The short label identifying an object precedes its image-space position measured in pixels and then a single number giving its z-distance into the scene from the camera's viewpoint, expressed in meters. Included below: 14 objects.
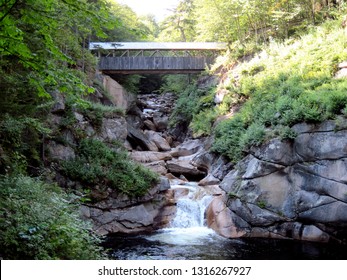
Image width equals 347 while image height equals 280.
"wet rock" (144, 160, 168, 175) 15.85
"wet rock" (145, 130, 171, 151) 21.66
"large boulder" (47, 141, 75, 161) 11.12
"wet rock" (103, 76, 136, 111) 22.03
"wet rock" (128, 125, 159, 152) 20.56
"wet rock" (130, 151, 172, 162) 17.50
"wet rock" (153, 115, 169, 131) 26.17
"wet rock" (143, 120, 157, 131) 25.72
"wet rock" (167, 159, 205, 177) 16.31
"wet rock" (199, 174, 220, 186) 14.32
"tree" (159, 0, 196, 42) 34.70
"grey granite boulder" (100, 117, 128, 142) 14.21
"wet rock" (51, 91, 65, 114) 11.58
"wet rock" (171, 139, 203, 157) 19.25
